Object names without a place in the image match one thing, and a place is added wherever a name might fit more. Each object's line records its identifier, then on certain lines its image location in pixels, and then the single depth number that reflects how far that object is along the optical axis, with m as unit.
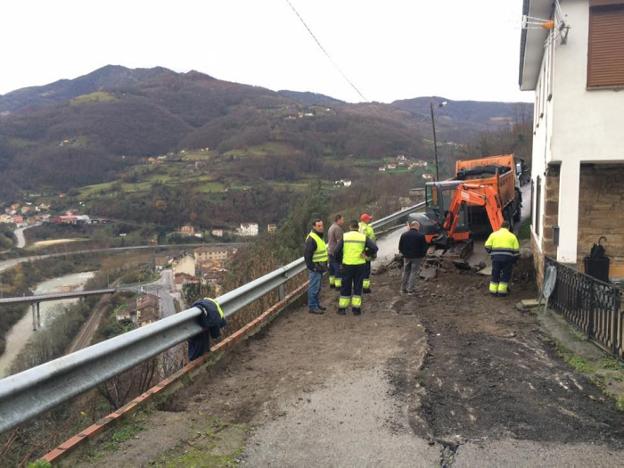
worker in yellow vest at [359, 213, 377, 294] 10.79
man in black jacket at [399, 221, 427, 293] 11.36
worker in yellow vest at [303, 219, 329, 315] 9.35
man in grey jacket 10.87
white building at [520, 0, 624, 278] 9.10
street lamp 27.83
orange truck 14.43
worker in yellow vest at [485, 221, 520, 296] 10.81
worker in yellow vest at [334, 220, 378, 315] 9.26
